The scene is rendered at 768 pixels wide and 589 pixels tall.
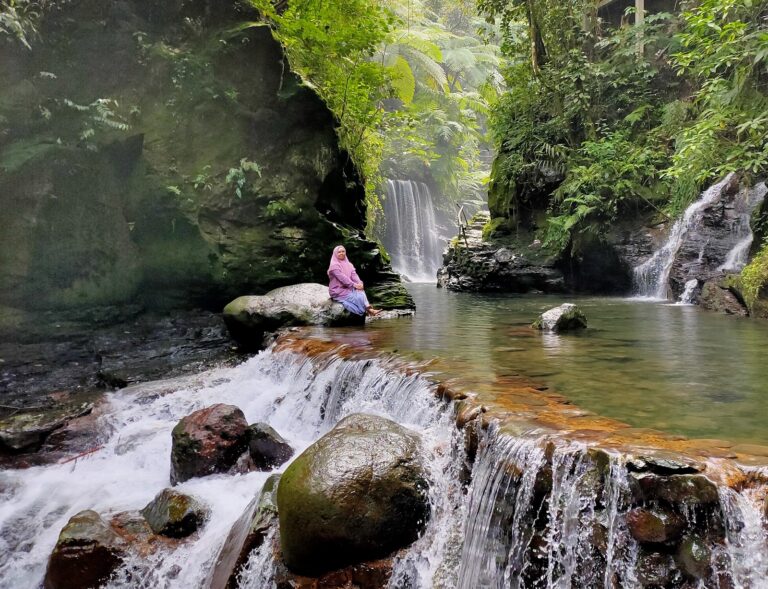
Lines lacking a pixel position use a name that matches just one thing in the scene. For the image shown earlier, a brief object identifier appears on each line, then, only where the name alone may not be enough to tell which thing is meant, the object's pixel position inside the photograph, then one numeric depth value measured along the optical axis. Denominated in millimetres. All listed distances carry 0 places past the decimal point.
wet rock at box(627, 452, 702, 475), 3154
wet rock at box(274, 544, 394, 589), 3625
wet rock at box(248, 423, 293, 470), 5574
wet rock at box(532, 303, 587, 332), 8977
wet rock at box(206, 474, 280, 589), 4000
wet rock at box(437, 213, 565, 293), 18469
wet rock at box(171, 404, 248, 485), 5527
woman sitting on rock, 10117
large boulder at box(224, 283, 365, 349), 10148
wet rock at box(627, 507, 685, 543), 3082
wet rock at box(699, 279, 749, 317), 10844
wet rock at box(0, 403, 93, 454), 6195
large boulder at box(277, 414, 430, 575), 3686
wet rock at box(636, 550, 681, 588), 3014
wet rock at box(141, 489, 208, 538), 4680
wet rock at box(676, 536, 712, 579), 2979
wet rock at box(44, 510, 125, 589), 4281
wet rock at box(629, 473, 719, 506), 3059
